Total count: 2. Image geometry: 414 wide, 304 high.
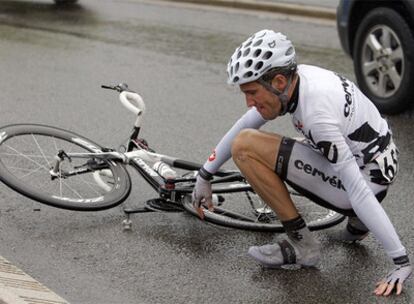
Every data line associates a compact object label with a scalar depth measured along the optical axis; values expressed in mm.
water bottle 8625
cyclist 7058
